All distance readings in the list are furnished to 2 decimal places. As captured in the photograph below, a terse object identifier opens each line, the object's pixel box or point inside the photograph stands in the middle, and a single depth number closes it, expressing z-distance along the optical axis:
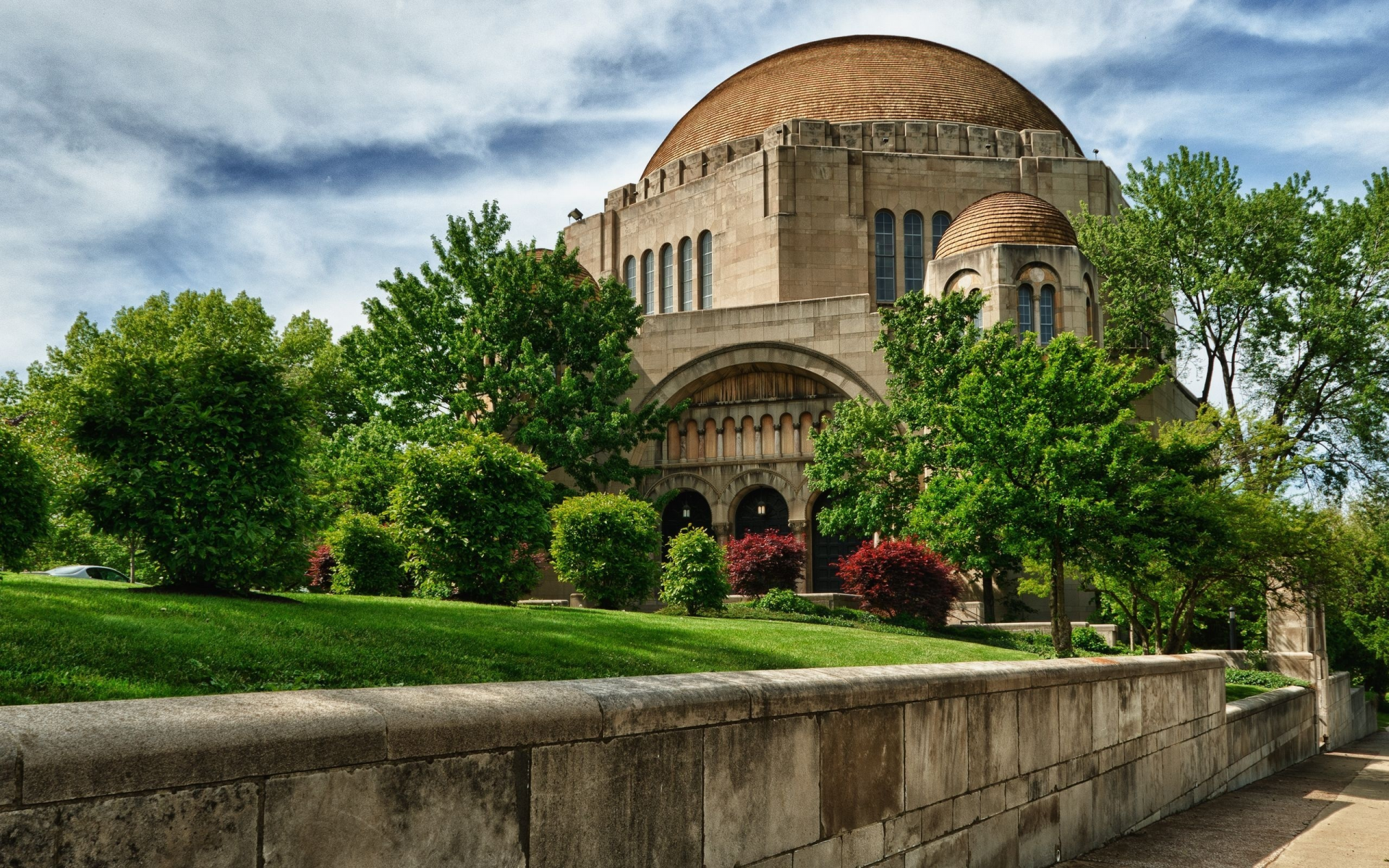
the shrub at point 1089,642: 23.20
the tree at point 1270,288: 31.81
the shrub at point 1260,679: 20.41
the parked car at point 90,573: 25.64
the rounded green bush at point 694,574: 21.33
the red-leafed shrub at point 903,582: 24.31
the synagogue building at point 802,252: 32.38
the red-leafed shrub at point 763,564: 26.17
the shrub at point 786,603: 24.38
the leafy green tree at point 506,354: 28.41
